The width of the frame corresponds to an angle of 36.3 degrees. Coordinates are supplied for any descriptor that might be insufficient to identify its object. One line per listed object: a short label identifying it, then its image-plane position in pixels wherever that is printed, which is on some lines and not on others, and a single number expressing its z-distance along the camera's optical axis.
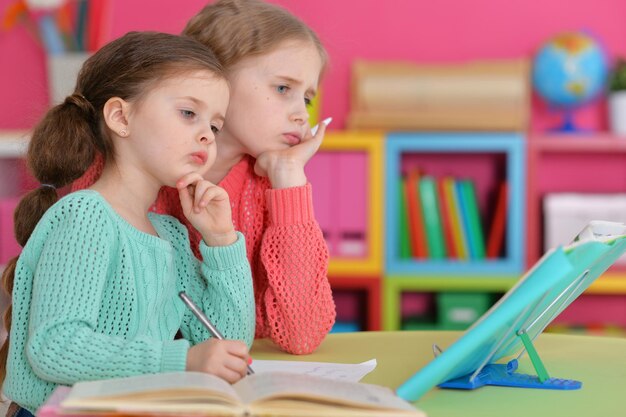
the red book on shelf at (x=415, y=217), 3.12
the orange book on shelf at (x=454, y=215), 3.11
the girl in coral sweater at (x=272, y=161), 1.42
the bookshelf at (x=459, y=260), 3.06
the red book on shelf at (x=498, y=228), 3.14
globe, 3.20
